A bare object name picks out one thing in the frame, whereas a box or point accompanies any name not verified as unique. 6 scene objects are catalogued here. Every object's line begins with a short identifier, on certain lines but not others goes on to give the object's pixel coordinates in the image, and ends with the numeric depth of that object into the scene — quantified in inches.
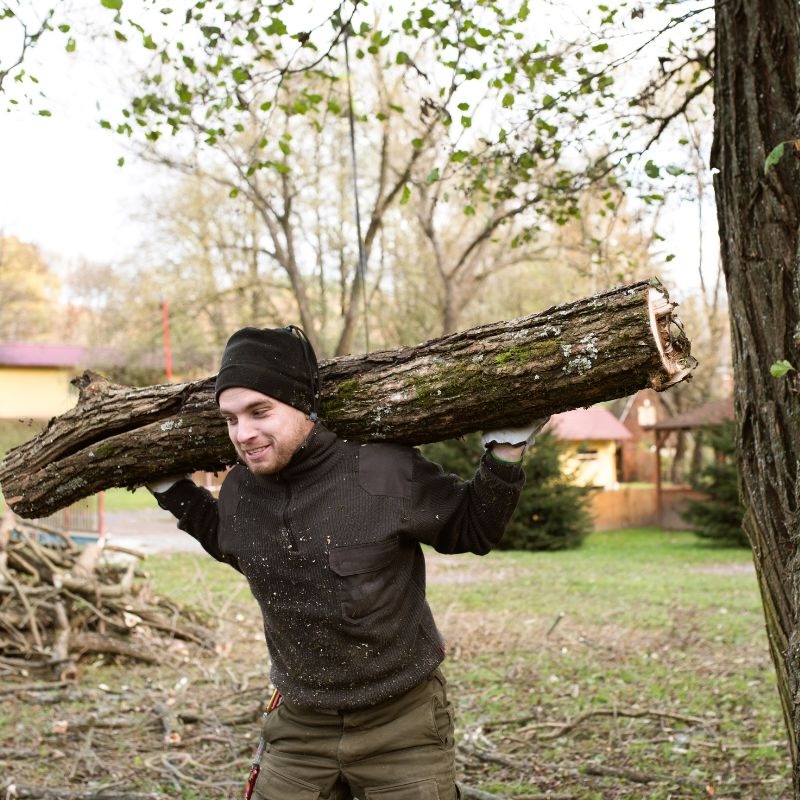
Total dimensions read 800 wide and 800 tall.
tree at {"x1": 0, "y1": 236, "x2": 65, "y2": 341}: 1780.3
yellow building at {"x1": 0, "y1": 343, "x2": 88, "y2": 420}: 1641.2
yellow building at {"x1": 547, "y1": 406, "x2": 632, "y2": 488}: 1090.1
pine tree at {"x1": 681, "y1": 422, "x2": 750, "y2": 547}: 758.5
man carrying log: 113.4
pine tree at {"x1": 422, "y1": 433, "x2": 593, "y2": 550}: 737.0
